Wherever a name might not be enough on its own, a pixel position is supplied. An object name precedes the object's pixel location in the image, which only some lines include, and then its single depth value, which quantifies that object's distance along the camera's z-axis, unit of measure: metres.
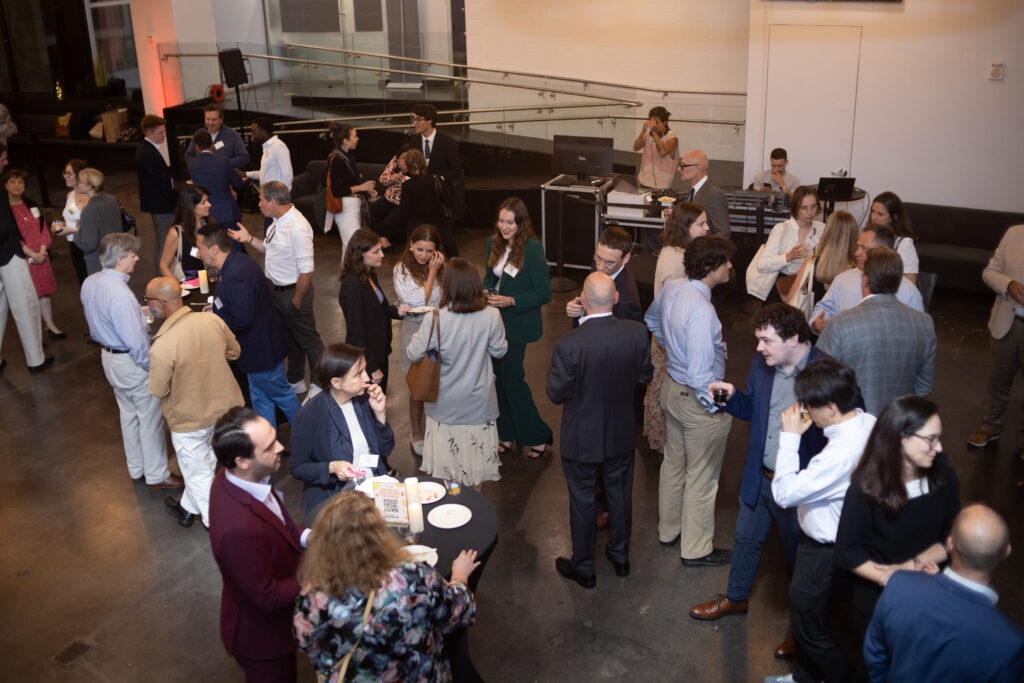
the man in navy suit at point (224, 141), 9.09
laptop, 8.26
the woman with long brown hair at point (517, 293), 5.37
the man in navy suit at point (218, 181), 8.04
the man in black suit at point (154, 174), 8.14
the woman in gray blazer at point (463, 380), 4.52
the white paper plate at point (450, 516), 3.58
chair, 5.99
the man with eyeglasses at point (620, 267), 4.86
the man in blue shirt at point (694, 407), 4.23
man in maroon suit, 3.05
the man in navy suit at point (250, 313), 5.29
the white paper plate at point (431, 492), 3.74
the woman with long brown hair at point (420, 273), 5.25
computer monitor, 9.00
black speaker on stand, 12.52
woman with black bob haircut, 3.74
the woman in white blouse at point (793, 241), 6.02
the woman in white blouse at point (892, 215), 5.69
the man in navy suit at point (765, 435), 3.56
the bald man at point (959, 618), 2.42
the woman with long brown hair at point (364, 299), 5.11
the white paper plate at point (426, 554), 3.21
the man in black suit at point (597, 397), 4.05
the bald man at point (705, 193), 6.65
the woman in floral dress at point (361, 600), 2.60
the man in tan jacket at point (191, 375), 4.61
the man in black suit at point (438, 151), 8.47
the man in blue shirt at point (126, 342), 5.05
